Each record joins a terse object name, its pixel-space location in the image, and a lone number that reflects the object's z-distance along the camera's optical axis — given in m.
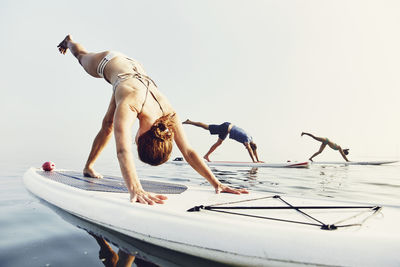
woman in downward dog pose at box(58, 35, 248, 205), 2.40
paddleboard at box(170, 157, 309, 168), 10.55
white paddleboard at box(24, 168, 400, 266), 1.46
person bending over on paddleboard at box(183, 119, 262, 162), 11.74
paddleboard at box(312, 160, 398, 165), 12.28
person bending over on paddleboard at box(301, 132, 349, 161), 12.60
